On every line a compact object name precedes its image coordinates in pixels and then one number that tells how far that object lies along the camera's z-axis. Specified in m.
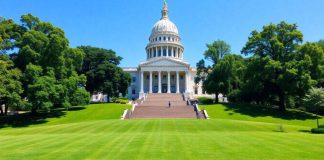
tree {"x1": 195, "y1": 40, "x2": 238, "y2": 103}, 63.22
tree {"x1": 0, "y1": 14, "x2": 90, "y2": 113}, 40.12
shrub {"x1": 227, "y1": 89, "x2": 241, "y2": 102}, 65.62
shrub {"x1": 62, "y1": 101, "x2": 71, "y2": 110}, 43.48
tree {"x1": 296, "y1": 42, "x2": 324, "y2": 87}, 48.47
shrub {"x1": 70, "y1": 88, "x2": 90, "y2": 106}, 47.22
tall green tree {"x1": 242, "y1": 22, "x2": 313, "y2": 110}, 47.12
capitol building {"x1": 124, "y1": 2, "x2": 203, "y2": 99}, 87.81
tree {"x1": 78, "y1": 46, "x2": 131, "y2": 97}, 66.94
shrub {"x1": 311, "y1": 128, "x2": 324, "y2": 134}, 26.13
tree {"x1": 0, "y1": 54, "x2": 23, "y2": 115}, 36.03
